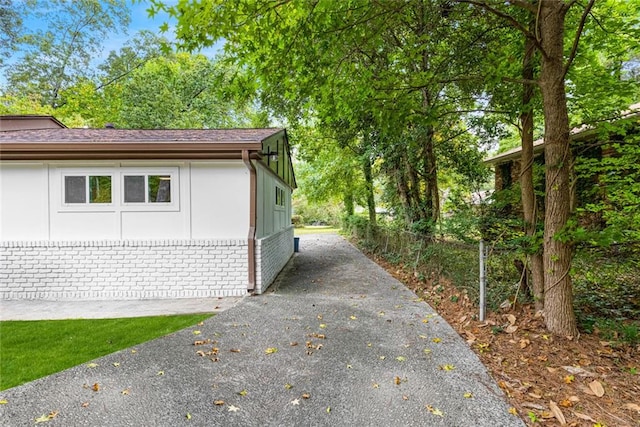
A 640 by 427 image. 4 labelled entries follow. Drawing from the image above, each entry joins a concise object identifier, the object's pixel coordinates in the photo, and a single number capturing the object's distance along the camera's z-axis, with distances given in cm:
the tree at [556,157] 405
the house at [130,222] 670
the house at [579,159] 450
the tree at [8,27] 1678
